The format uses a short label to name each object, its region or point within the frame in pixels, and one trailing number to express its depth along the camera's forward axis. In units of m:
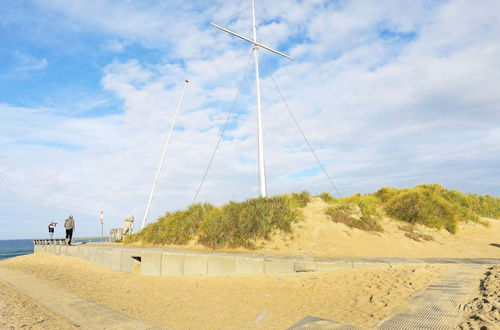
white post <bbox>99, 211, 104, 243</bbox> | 23.12
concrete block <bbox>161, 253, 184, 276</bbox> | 10.96
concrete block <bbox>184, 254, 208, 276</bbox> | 10.38
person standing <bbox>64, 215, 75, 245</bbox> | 20.45
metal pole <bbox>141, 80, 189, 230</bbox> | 21.67
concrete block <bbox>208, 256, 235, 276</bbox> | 9.80
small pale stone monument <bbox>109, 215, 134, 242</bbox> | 21.03
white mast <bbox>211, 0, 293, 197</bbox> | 15.57
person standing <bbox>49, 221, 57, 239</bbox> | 26.88
